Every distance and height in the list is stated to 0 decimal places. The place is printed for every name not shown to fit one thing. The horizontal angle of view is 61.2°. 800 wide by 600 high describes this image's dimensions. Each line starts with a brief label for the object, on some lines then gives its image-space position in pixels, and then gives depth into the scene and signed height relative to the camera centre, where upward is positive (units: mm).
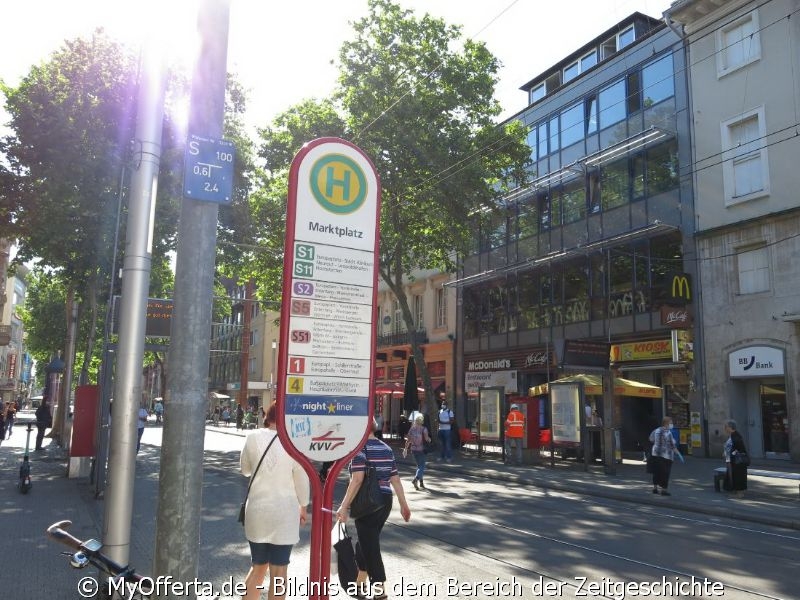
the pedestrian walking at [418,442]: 14414 -825
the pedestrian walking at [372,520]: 5785 -1005
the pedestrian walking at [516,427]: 19703 -611
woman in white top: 4816 -794
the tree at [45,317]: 50566 +5935
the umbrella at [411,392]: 24609 +415
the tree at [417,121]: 23875 +10112
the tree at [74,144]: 18438 +6925
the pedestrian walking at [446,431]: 21203 -847
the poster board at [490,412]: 21766 -212
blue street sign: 4270 +1439
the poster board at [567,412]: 18703 -147
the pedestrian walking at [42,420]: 22984 -852
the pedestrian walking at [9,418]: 29141 -1019
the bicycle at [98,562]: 3582 -879
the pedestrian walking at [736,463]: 13633 -1037
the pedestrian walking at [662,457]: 13422 -939
